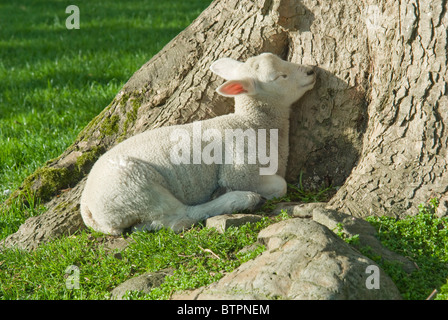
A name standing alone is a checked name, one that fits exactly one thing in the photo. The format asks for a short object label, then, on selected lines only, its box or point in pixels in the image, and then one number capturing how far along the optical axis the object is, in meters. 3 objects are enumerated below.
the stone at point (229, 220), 8.18
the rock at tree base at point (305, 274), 6.17
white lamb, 8.66
